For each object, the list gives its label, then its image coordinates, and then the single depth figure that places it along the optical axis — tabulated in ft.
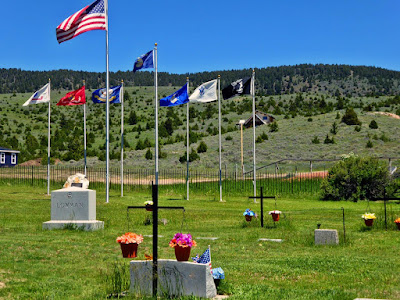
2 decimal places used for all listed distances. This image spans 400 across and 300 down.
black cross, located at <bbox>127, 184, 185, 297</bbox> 28.51
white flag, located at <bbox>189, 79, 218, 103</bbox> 106.32
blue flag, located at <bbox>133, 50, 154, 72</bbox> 99.42
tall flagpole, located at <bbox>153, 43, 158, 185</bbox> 96.22
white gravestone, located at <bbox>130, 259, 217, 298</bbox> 27.86
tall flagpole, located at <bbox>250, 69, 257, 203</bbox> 106.52
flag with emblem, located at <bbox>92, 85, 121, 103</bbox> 106.42
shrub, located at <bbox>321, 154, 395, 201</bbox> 115.24
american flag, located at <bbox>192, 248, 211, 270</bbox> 29.07
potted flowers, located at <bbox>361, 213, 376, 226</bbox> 59.57
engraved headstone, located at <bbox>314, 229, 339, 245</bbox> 48.70
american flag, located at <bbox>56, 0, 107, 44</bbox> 84.43
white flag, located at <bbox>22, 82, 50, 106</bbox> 109.12
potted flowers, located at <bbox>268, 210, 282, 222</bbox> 65.00
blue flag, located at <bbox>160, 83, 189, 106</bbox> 104.88
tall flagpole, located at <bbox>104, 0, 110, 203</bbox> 92.89
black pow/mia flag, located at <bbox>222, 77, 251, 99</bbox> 104.27
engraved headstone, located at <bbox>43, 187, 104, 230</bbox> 63.77
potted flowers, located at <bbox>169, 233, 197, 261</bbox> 29.09
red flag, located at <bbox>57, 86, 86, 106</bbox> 107.55
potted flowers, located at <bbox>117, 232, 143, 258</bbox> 39.32
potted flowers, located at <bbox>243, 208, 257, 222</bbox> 65.92
